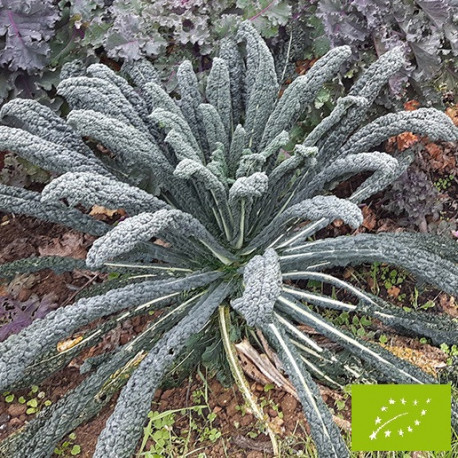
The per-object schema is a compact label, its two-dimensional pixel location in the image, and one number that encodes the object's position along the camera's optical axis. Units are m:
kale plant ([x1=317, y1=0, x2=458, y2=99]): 1.58
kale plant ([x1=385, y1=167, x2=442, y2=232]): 1.75
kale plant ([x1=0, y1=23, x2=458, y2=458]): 1.21
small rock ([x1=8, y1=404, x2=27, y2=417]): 1.56
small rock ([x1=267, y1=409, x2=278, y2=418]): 1.49
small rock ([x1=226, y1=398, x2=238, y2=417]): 1.51
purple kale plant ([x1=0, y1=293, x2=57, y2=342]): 1.68
